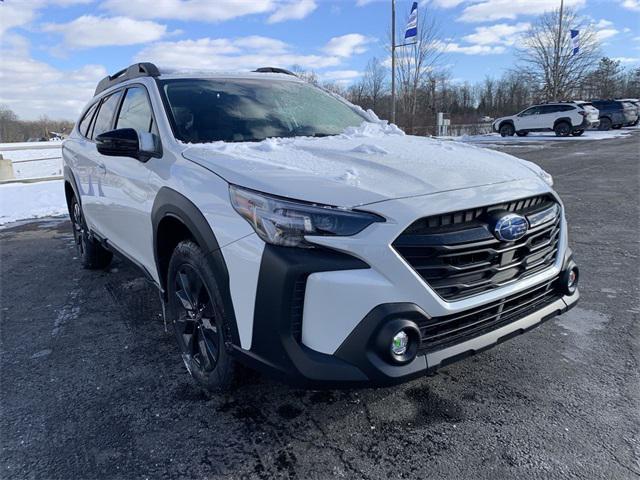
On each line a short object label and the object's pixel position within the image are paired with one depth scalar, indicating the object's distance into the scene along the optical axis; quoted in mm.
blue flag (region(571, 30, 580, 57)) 35262
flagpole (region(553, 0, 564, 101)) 41100
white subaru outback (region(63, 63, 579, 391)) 1917
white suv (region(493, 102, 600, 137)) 24891
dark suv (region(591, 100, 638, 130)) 29812
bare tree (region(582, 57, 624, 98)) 47403
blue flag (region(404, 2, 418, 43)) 23406
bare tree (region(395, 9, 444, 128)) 32844
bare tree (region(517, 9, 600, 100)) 41719
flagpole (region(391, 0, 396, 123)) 23078
